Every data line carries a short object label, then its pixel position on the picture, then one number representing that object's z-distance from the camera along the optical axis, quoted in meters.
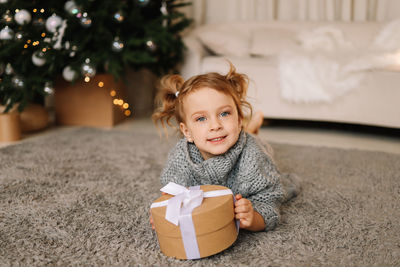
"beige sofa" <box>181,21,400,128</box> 1.93
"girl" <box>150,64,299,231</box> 0.93
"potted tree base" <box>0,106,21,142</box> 1.86
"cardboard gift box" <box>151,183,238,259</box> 0.76
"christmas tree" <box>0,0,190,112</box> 1.75
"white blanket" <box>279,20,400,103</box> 1.94
